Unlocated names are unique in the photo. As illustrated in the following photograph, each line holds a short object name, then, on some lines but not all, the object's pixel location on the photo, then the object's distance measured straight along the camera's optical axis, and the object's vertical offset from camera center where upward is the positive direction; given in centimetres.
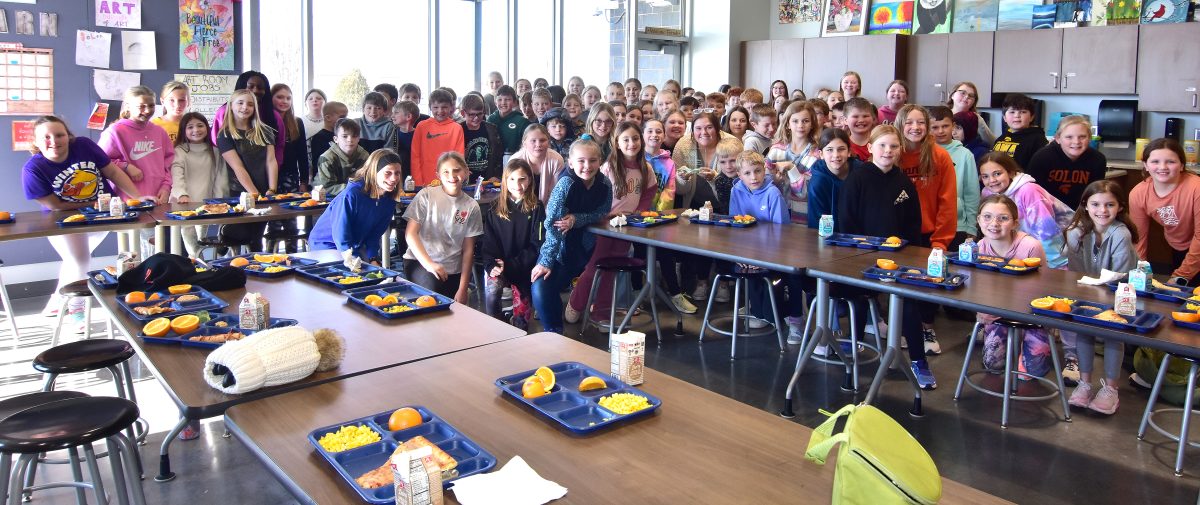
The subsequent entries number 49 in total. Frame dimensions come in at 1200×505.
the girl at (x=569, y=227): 487 -30
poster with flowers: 707 +111
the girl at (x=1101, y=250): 402 -35
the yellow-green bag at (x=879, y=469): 141 -48
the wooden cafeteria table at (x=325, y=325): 223 -51
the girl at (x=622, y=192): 530 -11
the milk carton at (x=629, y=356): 227 -47
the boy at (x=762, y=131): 605 +31
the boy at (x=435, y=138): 672 +26
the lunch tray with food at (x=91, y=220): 454 -26
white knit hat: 217 -48
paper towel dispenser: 823 +56
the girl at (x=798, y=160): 538 +10
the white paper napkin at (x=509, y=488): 165 -60
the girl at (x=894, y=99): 699 +62
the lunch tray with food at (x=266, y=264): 352 -39
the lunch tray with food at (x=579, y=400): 203 -55
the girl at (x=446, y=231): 465 -31
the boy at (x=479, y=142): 692 +25
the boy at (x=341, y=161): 604 +8
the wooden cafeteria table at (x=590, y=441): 170 -59
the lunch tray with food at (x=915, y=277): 336 -40
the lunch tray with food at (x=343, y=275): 334 -41
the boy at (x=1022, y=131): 615 +34
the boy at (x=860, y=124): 512 +31
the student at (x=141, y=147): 553 +15
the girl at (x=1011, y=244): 412 -31
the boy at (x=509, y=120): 739 +45
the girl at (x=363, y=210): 457 -20
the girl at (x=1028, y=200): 476 -12
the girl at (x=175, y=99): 583 +47
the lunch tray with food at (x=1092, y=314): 281 -45
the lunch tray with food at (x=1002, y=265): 362 -36
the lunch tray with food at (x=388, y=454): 168 -59
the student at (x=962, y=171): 529 +4
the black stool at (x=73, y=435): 219 -67
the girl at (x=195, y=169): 584 +1
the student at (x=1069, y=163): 543 +10
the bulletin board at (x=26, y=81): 625 +63
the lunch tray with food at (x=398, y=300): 295 -45
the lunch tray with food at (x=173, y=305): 283 -45
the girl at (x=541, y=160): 564 +9
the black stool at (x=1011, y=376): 390 -90
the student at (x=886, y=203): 438 -13
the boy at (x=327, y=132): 682 +31
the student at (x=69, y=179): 490 -6
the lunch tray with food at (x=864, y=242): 411 -31
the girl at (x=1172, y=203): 465 -13
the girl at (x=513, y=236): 489 -35
